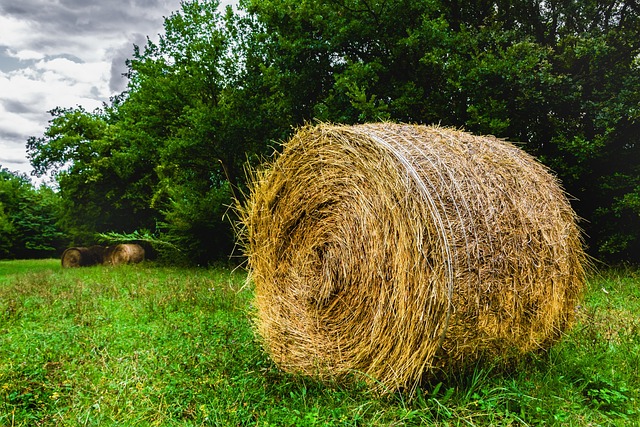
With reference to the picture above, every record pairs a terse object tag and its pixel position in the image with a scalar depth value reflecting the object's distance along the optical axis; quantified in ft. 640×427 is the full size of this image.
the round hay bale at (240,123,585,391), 11.39
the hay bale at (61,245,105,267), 62.34
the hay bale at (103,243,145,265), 58.29
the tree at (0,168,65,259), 101.16
